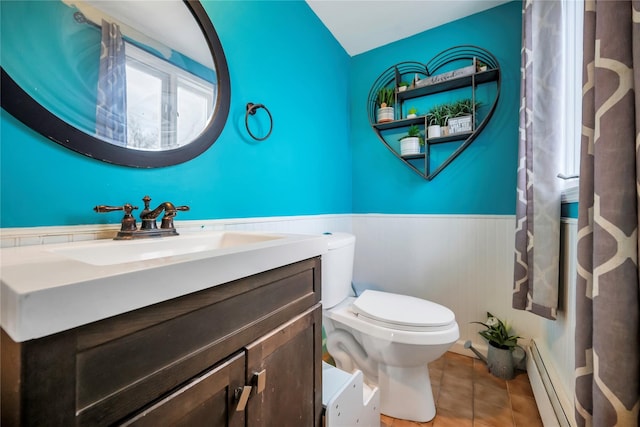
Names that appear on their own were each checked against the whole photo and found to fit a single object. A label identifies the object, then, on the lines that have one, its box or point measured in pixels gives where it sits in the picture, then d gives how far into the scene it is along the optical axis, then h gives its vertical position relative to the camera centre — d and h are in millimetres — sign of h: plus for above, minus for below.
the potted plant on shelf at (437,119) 1708 +636
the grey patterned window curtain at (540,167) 1072 +213
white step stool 810 -637
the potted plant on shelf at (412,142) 1776 +494
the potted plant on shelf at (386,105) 1879 +793
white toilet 1093 -527
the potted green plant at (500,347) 1432 -747
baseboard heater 963 -758
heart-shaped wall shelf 1638 +765
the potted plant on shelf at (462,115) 1636 +637
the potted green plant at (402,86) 1828 +906
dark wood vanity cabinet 282 -228
